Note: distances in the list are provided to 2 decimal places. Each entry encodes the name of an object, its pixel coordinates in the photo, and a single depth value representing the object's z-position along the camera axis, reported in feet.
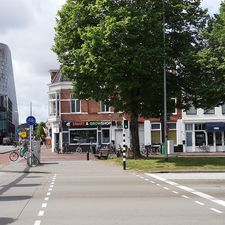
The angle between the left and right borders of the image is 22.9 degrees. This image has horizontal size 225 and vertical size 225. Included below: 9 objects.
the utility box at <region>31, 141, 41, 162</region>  127.98
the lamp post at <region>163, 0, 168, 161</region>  123.44
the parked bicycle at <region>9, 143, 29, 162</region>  151.02
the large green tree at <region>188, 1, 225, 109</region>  118.93
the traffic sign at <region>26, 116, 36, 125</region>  127.75
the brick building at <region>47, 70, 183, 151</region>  216.33
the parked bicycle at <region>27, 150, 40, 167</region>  122.72
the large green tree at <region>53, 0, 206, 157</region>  119.85
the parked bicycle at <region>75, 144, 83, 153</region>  212.84
